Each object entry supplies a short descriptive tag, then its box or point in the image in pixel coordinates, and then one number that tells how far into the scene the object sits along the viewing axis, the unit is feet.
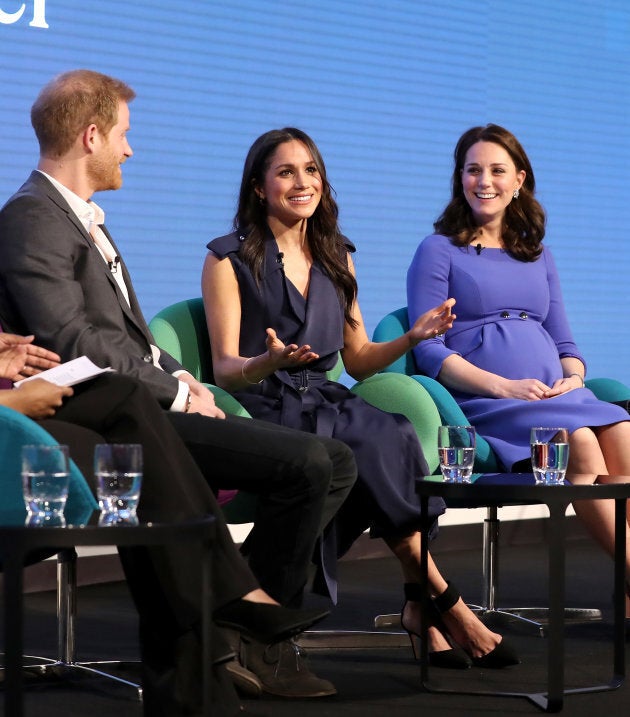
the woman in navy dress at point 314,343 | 20.29
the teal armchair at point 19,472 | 15.42
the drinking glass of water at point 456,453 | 18.25
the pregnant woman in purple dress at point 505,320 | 24.22
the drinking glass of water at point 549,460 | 17.83
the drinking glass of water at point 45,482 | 13.16
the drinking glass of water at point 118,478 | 13.19
